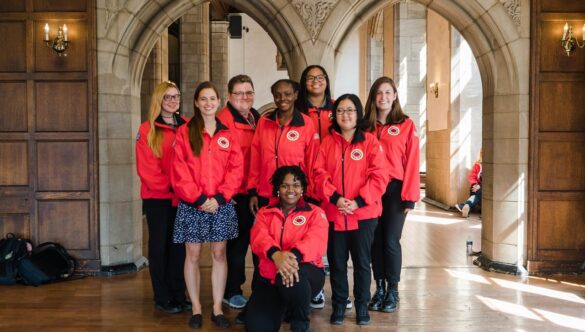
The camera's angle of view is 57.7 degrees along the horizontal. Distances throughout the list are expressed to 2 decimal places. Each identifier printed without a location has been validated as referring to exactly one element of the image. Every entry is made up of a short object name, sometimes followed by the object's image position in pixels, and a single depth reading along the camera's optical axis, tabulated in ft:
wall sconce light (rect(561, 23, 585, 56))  15.83
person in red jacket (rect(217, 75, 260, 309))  12.41
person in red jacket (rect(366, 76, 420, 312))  12.16
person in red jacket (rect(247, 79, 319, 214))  11.60
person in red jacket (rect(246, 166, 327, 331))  10.37
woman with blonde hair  12.24
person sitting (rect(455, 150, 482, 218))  28.76
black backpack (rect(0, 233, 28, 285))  14.96
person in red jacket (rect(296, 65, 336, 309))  12.21
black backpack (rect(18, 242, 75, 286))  14.92
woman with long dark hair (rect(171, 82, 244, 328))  10.99
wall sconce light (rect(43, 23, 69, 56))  15.76
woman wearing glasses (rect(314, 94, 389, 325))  11.19
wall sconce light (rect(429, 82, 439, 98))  37.09
